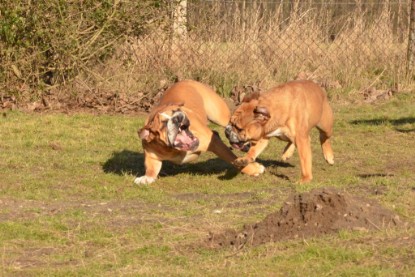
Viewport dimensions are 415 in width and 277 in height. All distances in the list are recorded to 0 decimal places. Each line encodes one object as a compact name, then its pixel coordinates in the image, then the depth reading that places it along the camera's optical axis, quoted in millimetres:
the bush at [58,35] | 24784
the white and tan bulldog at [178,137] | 16776
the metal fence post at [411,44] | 29301
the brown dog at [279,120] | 16136
